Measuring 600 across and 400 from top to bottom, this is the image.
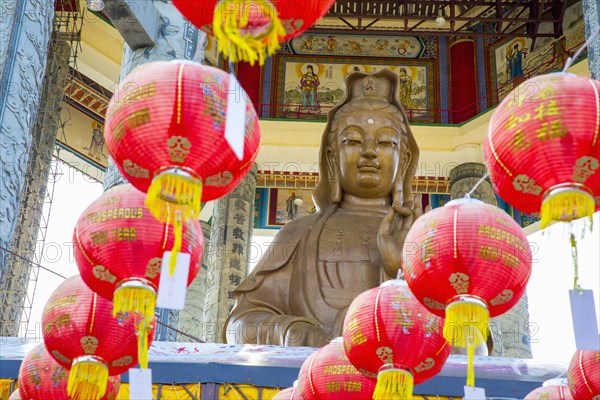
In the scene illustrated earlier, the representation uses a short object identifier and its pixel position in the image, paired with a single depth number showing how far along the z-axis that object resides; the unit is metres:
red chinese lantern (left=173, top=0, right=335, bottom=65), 2.43
